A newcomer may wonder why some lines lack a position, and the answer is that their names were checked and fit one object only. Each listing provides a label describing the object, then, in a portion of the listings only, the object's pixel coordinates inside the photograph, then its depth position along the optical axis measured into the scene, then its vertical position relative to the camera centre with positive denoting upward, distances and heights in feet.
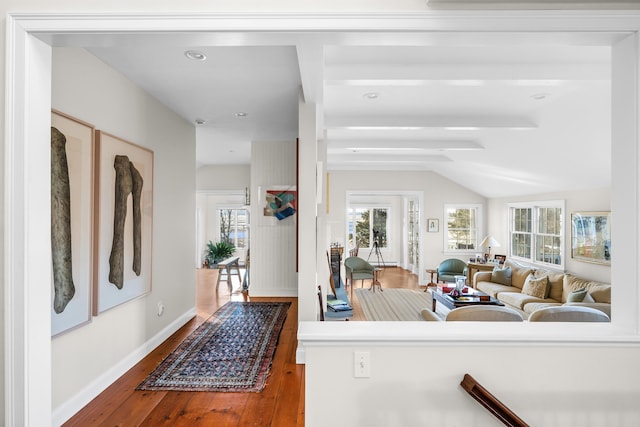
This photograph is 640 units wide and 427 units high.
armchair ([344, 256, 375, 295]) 25.00 -3.51
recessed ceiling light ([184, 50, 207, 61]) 8.09 +3.76
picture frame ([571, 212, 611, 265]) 15.99 -0.83
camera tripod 36.90 -3.56
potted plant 30.68 -2.86
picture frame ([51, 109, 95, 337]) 7.01 -0.14
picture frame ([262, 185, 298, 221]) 18.70 +0.93
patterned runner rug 9.11 -4.13
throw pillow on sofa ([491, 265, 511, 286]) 21.09 -3.39
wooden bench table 20.47 -2.70
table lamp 24.96 -1.63
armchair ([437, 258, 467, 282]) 25.19 -3.56
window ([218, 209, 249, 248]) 32.55 -0.65
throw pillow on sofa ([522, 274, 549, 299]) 17.71 -3.40
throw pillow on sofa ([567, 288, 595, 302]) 14.24 -3.09
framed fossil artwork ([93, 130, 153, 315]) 8.52 -0.08
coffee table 16.17 -3.73
